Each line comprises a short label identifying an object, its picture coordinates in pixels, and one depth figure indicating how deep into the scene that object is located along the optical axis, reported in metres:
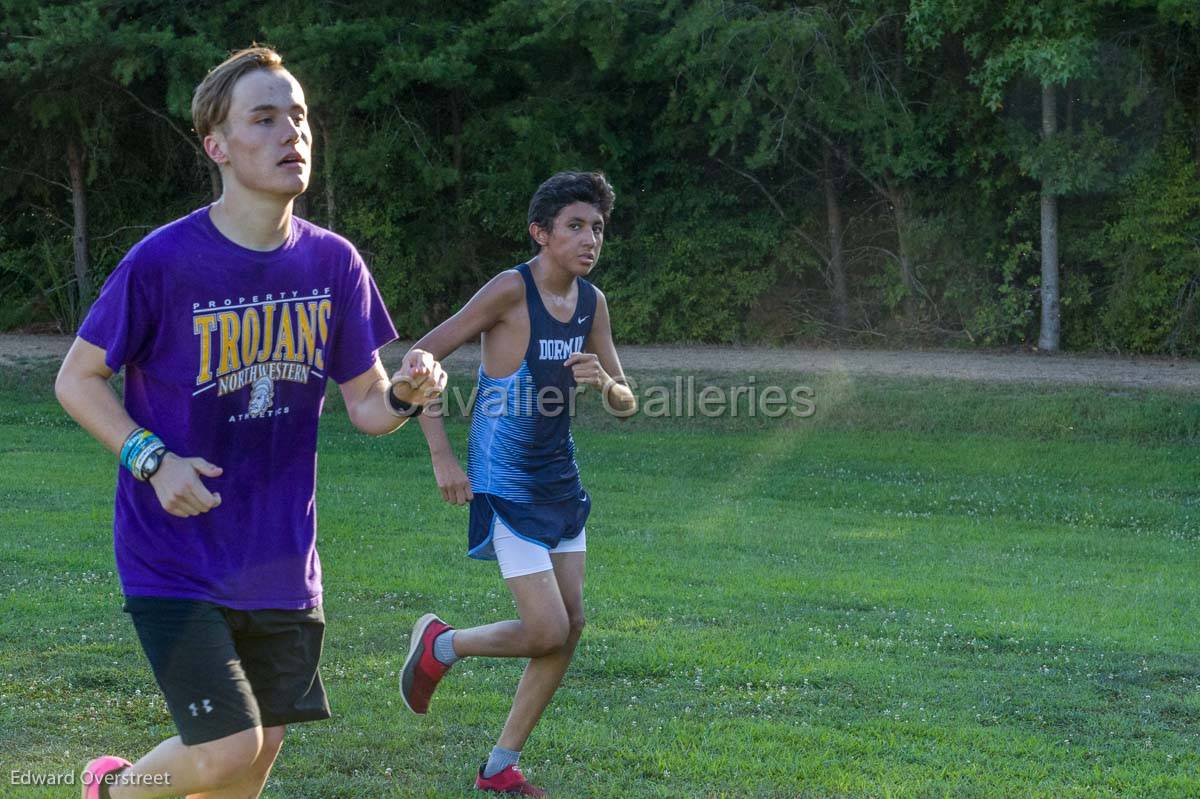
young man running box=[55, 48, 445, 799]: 3.31
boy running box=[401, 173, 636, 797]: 4.81
